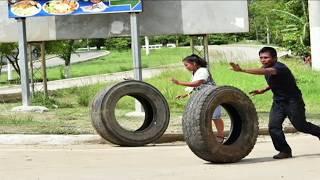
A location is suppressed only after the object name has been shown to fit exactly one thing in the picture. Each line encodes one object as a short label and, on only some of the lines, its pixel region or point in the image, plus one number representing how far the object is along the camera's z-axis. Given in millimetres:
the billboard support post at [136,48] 15828
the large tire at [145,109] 10922
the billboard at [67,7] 15781
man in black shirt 8875
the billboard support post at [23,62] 16953
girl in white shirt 10287
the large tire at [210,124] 8469
